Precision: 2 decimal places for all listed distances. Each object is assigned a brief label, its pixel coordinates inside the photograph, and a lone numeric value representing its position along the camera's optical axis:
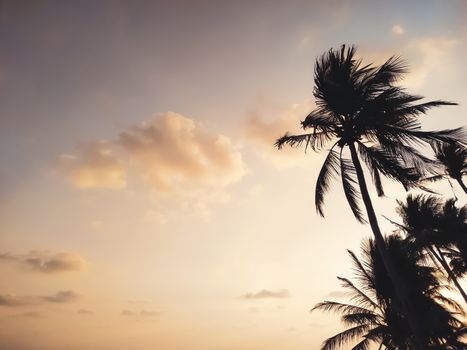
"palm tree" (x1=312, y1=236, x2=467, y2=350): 13.99
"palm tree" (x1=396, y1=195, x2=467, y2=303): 17.09
